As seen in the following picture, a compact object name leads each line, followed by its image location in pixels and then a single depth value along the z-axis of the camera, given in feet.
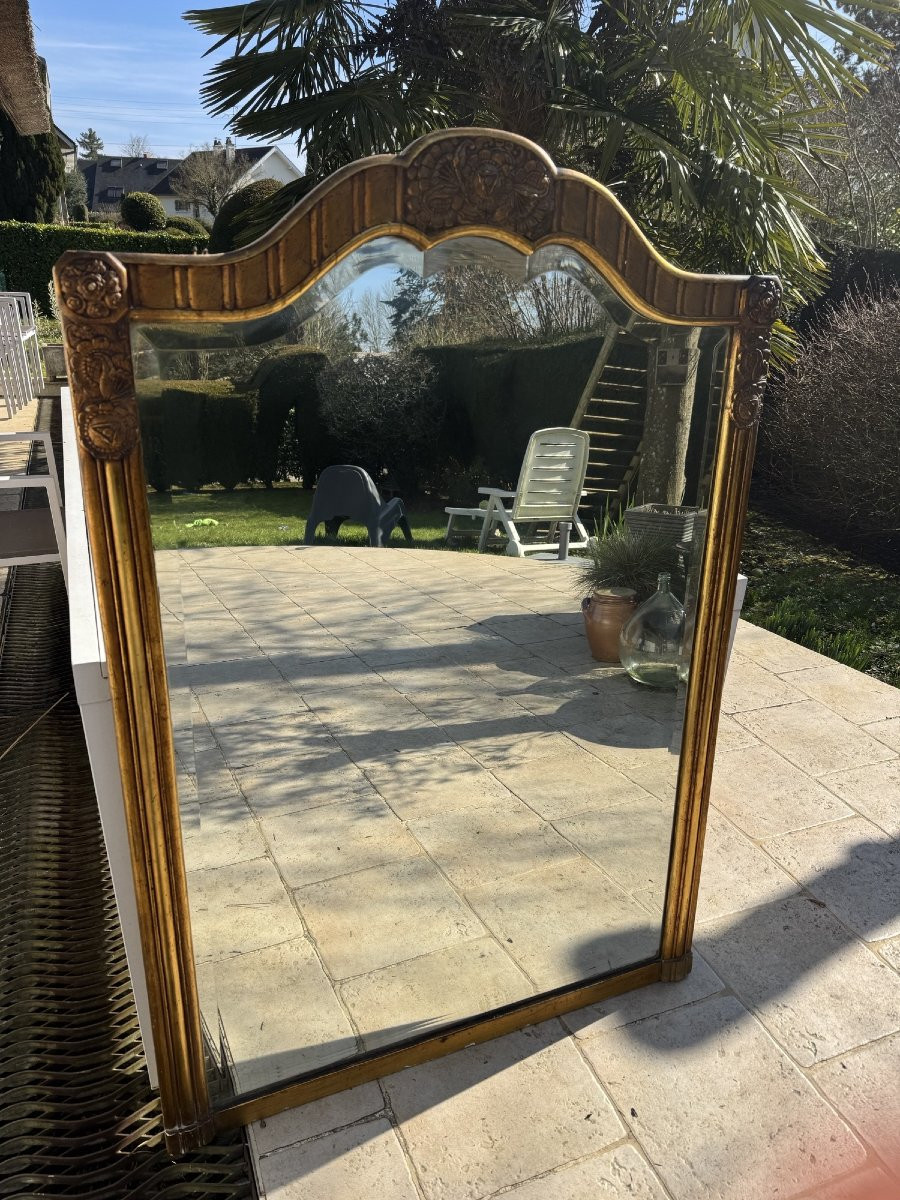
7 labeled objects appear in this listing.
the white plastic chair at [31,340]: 31.37
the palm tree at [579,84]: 13.08
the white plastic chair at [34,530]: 12.74
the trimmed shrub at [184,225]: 86.28
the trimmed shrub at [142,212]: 81.87
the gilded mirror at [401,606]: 4.53
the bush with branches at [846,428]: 21.94
